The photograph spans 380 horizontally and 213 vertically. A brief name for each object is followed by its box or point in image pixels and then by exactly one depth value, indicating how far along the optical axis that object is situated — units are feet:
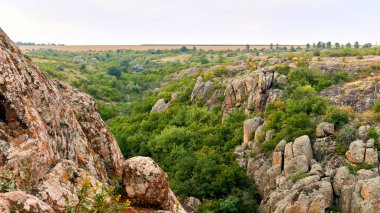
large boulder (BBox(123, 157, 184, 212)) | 36.01
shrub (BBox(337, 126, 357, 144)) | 98.12
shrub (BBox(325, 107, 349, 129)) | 104.53
